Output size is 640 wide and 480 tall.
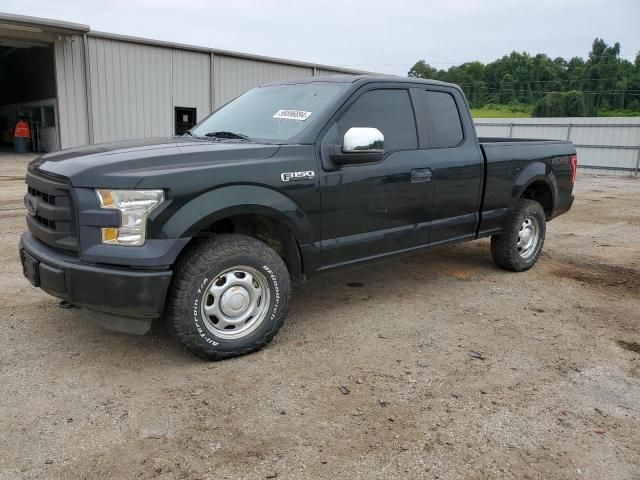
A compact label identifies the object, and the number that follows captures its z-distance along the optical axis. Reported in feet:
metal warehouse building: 57.72
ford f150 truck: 10.25
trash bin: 73.61
